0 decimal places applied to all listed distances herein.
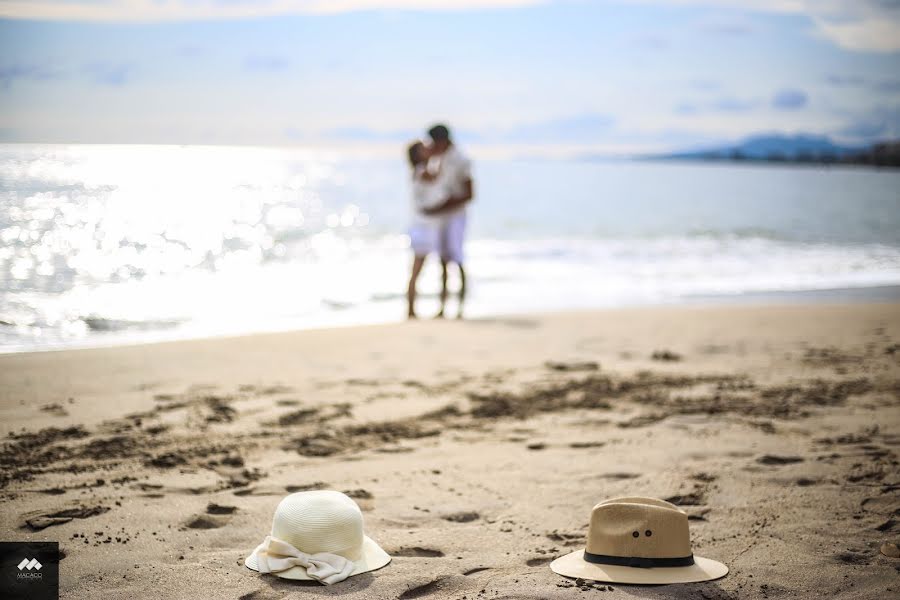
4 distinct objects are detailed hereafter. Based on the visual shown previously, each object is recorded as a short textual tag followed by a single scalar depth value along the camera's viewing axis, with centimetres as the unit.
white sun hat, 284
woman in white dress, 835
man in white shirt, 823
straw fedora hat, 283
